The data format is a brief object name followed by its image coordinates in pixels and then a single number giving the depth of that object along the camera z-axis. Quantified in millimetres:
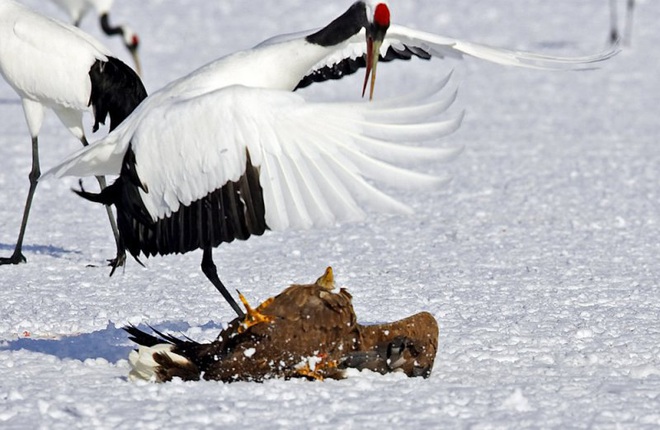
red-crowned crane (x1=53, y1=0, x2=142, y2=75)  29953
